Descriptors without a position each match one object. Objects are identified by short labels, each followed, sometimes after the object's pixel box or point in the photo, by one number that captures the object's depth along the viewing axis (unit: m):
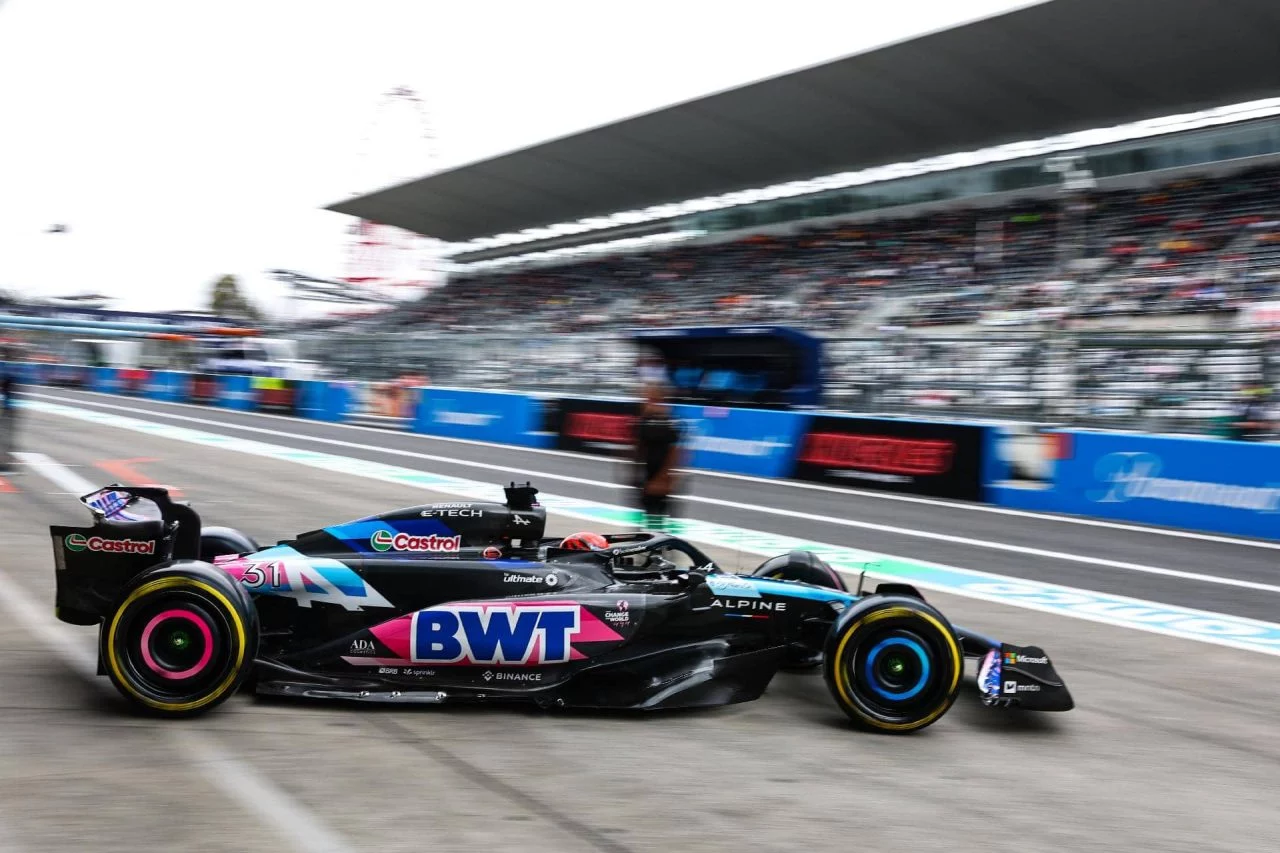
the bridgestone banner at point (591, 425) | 19.31
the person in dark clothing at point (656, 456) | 8.45
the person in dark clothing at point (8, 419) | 14.38
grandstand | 16.27
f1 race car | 4.61
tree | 128.12
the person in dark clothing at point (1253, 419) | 12.96
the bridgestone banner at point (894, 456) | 14.38
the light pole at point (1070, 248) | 15.31
